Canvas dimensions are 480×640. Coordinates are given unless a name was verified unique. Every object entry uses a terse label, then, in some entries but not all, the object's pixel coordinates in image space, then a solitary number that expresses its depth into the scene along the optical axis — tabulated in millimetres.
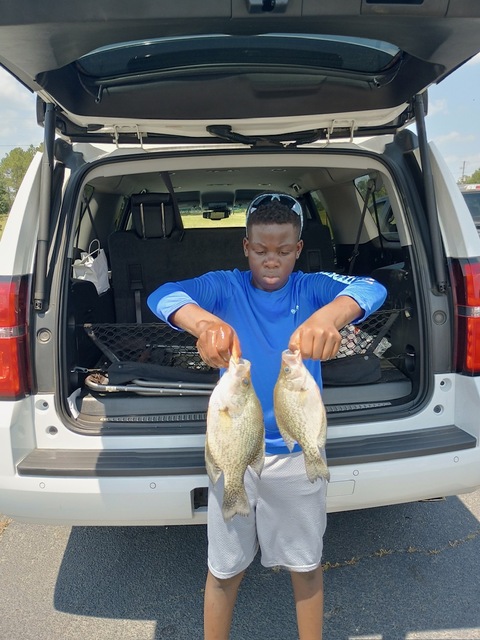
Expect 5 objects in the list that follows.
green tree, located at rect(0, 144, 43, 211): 74500
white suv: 1640
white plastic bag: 3213
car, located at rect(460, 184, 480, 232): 11390
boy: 1862
